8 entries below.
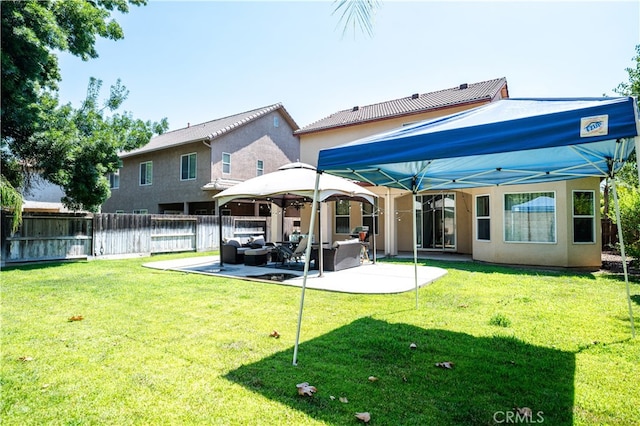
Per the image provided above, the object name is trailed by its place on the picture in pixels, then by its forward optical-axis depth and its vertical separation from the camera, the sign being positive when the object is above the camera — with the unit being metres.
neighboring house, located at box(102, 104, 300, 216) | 19.95 +3.64
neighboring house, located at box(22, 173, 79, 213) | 22.30 +1.59
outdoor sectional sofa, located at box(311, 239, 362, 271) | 9.75 -0.97
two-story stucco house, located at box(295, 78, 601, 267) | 10.50 +0.38
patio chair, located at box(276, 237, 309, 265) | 9.79 -0.84
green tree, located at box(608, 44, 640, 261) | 9.11 +0.12
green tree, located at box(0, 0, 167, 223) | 9.43 +3.54
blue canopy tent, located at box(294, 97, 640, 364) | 2.70 +0.80
